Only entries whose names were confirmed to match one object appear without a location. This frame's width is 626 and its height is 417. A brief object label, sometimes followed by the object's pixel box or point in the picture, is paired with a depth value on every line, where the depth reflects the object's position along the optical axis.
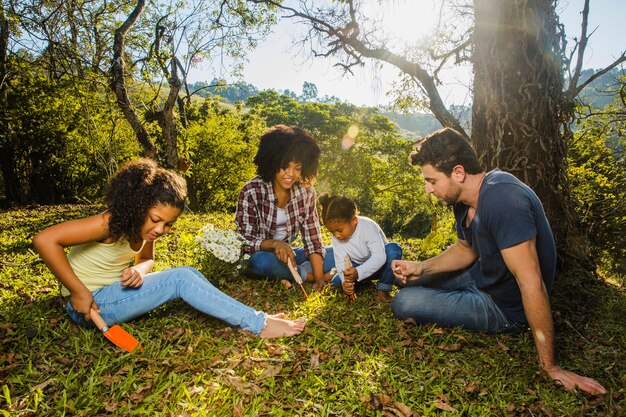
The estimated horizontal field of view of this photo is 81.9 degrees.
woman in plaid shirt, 3.77
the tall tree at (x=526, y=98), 3.78
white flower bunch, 3.64
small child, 3.53
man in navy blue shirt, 2.24
